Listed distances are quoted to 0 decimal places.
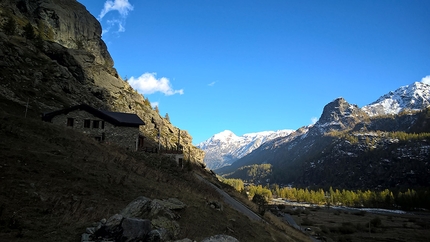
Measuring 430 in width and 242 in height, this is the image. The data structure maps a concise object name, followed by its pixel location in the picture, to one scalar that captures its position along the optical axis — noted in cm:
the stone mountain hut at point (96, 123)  5100
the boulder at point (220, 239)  1346
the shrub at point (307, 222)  10319
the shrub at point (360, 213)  14668
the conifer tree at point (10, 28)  9025
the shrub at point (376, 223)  10900
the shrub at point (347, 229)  9311
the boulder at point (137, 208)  1693
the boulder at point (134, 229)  1282
